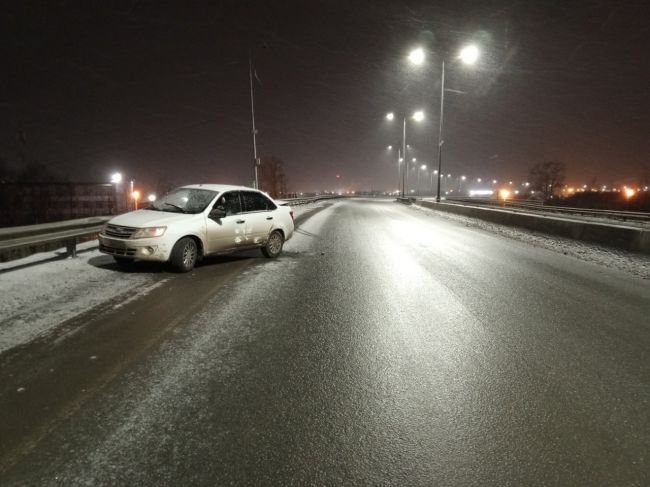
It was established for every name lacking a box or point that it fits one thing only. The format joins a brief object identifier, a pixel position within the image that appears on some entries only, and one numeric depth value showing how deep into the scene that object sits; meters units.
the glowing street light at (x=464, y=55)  19.20
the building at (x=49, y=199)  73.75
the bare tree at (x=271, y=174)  107.81
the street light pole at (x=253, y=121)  22.62
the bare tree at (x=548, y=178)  107.38
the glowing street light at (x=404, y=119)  34.59
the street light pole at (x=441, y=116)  28.04
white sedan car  7.65
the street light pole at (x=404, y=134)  43.85
